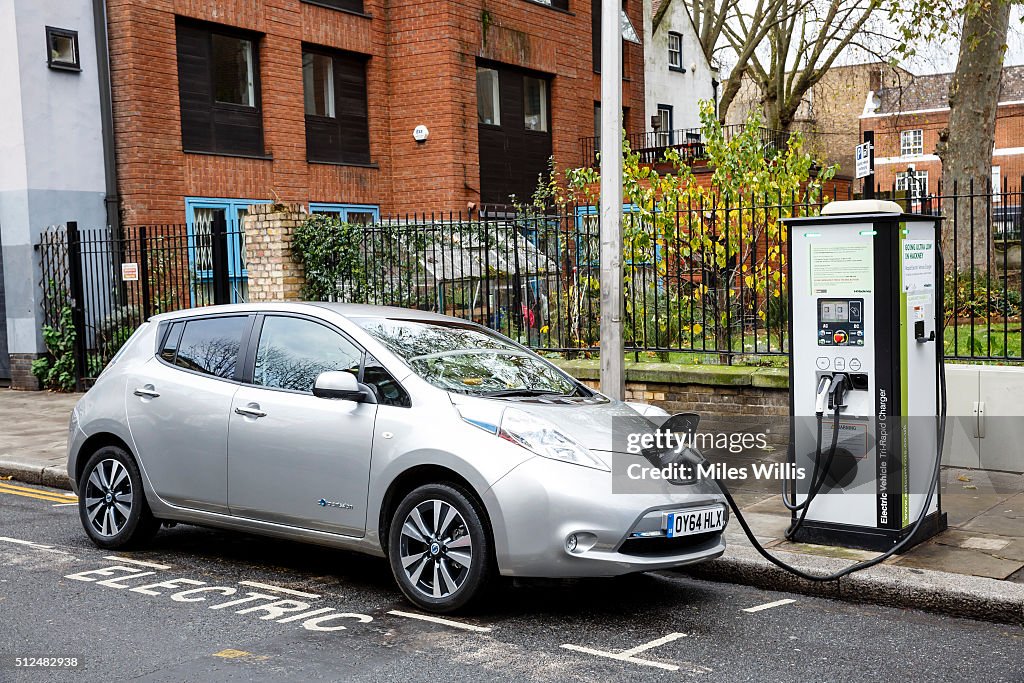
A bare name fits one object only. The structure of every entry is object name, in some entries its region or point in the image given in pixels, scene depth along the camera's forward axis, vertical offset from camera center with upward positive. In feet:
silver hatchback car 17.88 -3.18
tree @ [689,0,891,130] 110.83 +24.39
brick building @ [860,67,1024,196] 186.09 +24.98
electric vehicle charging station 20.98 -2.01
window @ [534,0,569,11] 82.43 +21.15
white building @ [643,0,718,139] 106.93 +21.11
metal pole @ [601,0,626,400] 28.17 +1.89
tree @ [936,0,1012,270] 50.52 +6.95
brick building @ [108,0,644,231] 58.03 +11.53
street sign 30.27 +3.01
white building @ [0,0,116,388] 52.60 +7.37
